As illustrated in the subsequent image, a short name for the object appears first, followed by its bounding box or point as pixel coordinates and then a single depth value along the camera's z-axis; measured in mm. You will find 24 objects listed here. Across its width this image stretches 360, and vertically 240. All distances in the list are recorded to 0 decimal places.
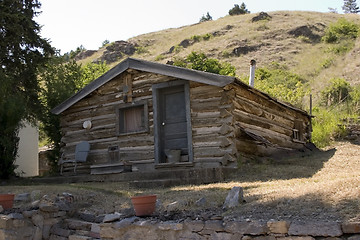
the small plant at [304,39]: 46512
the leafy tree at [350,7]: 76188
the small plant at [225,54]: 44062
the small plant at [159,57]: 49428
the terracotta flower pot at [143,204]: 5691
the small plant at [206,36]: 52562
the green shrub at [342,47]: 39375
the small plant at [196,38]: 52944
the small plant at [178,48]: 51156
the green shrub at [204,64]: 28953
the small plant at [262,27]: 51347
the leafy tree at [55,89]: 15844
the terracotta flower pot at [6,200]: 7366
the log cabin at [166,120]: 11047
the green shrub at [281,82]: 21448
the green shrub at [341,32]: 43656
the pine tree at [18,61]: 12938
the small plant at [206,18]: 73875
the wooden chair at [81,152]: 13148
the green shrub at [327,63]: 37581
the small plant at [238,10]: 67500
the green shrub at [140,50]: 56312
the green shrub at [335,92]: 25816
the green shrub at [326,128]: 17281
